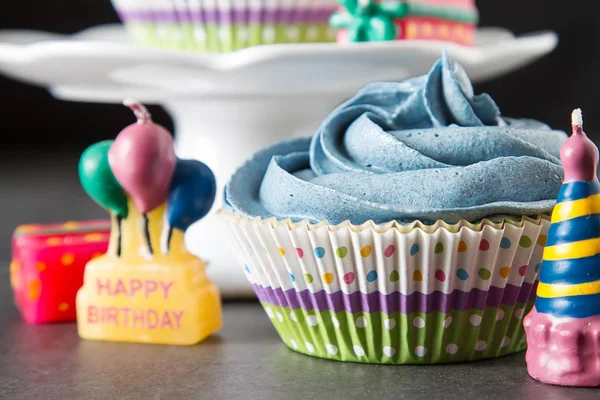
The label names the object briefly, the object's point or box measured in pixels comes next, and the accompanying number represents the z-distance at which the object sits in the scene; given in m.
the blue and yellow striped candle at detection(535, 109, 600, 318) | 0.30
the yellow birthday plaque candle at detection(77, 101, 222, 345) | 0.35
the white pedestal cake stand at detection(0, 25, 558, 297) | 0.36
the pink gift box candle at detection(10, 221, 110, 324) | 0.37
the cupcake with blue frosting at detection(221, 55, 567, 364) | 0.31
